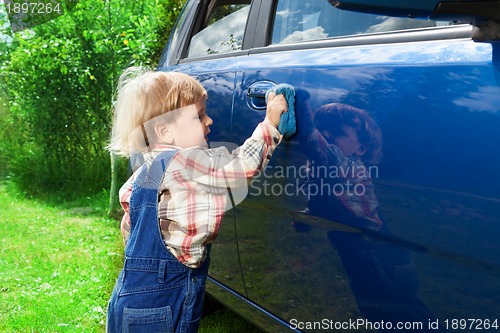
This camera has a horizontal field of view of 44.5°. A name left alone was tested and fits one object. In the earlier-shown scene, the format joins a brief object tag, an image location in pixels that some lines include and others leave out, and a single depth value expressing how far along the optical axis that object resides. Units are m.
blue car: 1.26
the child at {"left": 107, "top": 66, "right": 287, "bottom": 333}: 1.74
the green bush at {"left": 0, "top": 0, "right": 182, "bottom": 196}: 7.09
